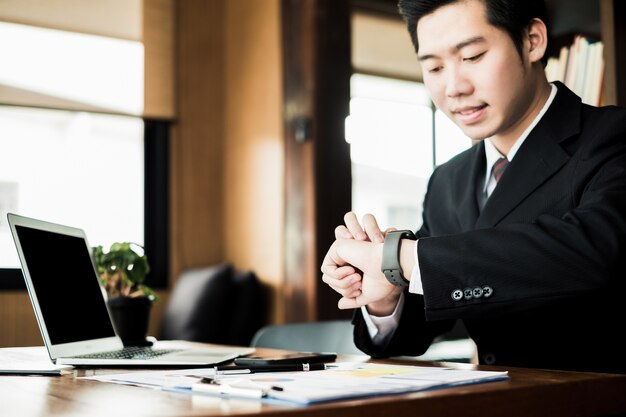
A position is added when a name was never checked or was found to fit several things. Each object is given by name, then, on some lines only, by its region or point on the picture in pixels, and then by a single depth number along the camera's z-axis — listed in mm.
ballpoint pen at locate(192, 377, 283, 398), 848
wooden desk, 786
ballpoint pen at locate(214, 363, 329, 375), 1103
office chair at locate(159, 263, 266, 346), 3848
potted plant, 1856
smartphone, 1168
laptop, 1405
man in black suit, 1160
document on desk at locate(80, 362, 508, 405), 842
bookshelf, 2156
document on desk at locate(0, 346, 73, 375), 1285
